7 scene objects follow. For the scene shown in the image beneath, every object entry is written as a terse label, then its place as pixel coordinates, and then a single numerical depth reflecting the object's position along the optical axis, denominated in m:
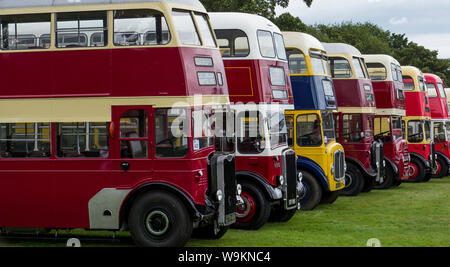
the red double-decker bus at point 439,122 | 31.97
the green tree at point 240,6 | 29.73
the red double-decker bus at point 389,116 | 26.05
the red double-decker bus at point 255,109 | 15.97
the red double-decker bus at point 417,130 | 29.53
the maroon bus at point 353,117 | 23.52
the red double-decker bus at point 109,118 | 12.59
